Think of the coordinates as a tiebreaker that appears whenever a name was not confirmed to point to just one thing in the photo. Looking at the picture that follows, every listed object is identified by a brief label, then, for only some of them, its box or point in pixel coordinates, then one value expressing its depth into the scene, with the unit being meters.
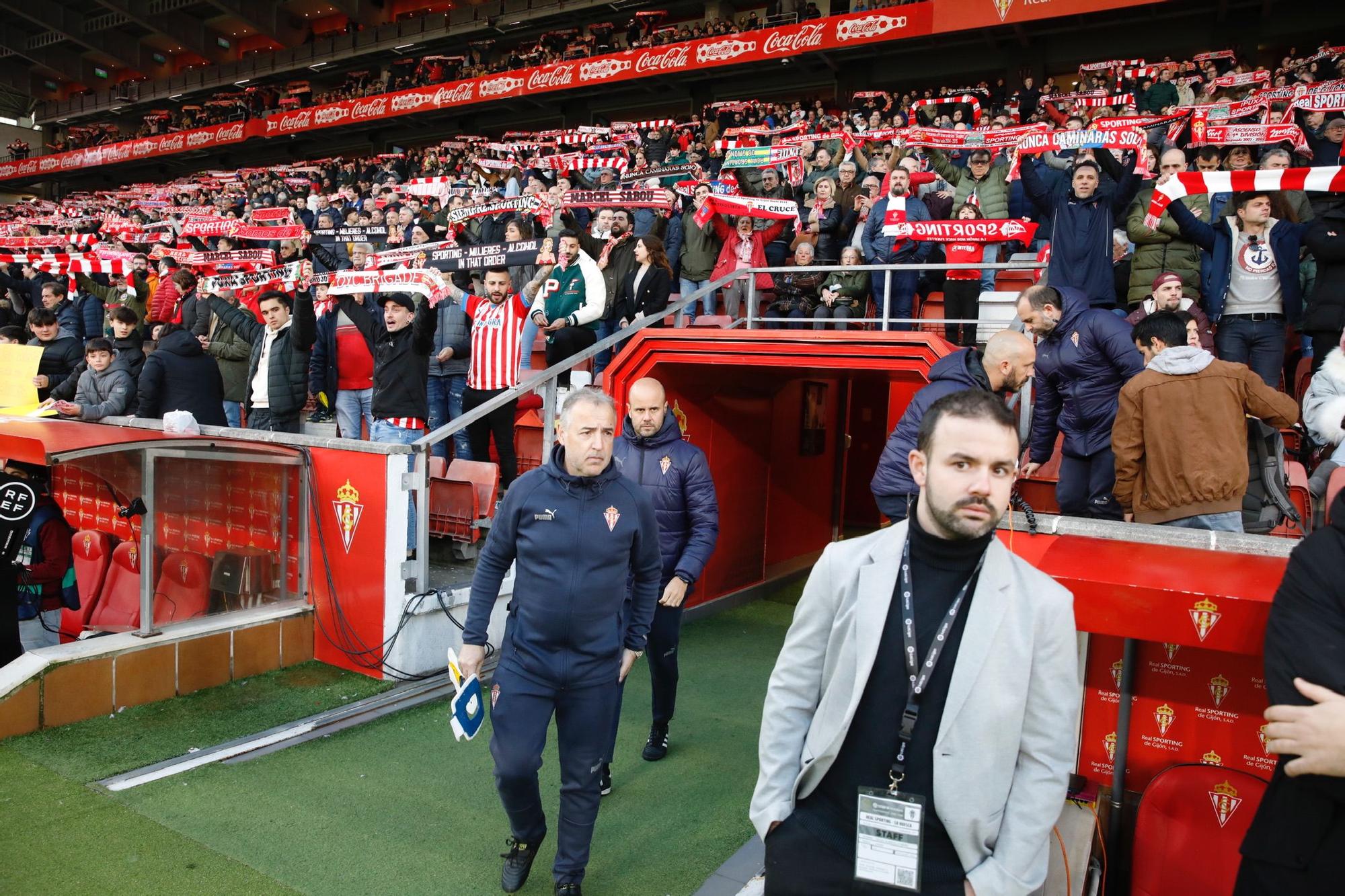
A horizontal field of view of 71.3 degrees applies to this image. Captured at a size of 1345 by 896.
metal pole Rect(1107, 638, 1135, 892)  3.17
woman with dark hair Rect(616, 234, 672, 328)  7.96
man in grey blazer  1.88
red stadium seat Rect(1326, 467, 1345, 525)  3.37
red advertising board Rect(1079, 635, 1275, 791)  3.05
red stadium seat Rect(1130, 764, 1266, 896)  2.90
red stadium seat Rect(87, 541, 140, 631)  6.34
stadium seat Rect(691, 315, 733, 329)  8.38
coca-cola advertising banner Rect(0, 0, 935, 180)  20.59
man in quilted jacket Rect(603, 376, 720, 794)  4.49
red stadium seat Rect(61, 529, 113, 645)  6.49
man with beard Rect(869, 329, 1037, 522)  3.89
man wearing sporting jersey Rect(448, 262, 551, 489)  7.16
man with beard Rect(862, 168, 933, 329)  8.15
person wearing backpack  3.90
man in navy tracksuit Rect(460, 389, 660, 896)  3.26
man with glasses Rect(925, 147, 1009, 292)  8.73
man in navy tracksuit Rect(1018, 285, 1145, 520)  4.82
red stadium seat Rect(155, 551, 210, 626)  5.51
